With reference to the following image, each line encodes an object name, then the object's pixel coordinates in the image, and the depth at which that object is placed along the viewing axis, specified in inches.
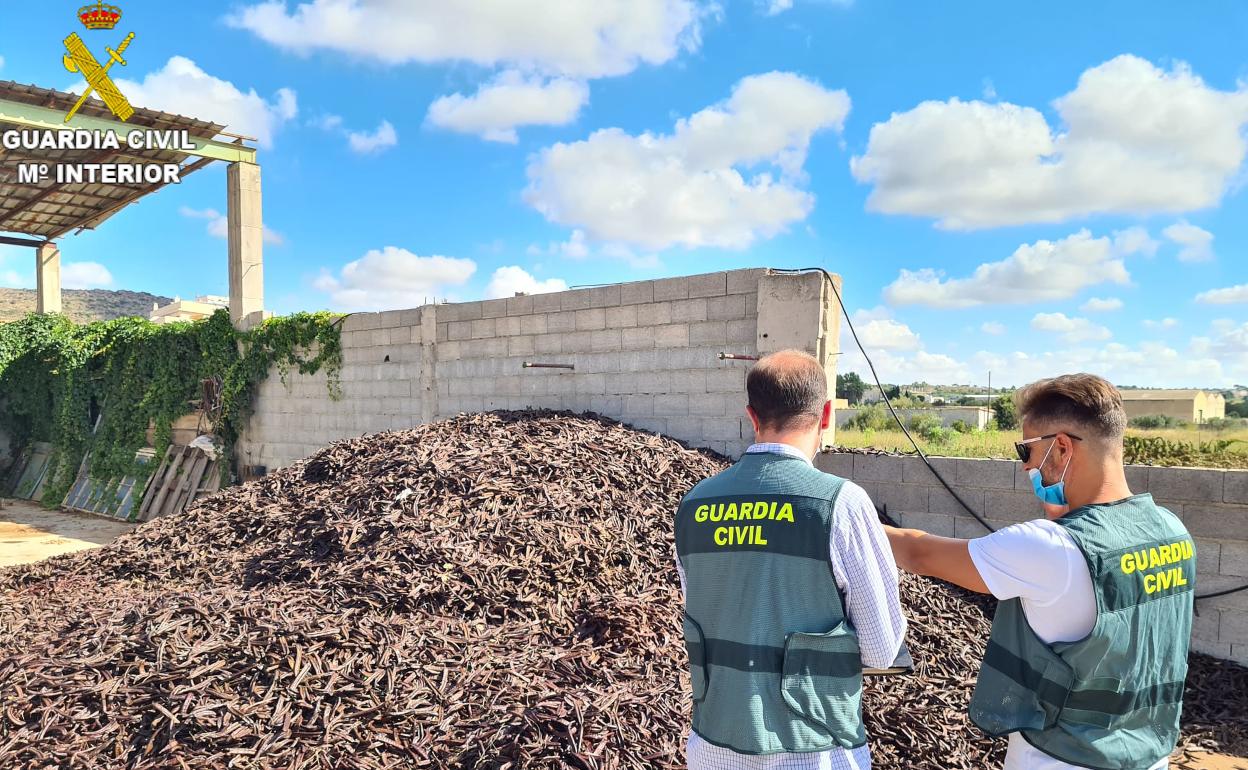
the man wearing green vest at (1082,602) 69.5
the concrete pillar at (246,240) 515.2
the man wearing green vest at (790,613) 70.2
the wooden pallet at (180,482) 490.6
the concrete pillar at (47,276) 702.5
